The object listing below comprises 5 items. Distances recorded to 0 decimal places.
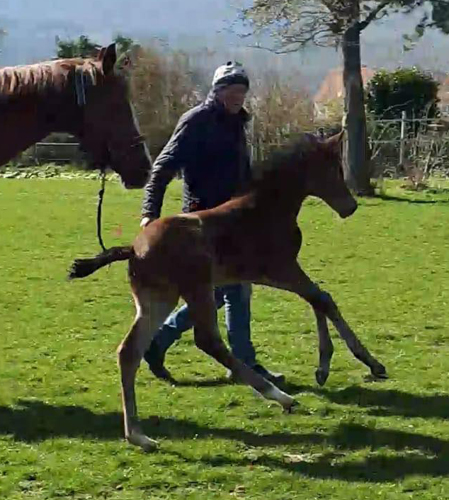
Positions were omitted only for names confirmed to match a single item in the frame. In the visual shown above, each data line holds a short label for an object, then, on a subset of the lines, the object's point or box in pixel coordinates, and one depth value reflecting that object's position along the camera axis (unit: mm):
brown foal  5164
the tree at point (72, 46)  26109
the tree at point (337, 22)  17812
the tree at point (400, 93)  23578
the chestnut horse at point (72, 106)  5676
